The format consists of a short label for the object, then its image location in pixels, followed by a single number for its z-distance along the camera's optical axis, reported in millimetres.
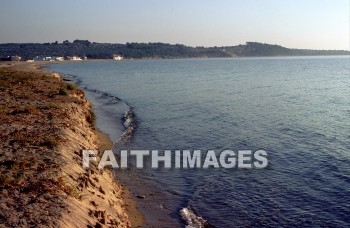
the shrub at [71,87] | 39481
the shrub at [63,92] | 34188
